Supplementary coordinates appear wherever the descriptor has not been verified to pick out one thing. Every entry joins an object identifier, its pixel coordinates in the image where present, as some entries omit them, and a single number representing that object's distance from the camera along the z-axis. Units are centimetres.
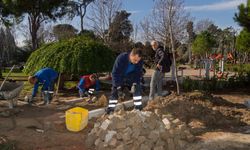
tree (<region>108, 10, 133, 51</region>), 1807
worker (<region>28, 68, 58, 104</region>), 596
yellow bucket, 407
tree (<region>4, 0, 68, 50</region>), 1266
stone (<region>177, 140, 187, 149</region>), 371
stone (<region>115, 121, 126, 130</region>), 366
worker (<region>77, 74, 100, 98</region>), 612
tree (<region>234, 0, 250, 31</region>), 935
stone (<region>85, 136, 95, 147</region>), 366
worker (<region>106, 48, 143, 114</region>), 436
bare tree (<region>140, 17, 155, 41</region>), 1821
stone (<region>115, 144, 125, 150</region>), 347
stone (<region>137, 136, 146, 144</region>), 355
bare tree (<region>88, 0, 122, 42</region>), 1730
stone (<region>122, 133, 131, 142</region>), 356
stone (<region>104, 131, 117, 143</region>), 356
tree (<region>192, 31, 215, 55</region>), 2279
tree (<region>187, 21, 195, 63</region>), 2673
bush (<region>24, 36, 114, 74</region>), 761
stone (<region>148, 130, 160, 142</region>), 359
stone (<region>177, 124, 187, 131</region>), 387
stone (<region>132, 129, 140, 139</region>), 357
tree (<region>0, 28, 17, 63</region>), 2578
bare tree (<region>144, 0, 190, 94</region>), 1234
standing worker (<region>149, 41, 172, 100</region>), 582
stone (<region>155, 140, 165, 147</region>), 356
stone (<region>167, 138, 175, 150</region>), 361
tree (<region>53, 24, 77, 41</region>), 2175
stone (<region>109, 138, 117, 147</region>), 352
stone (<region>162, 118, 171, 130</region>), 382
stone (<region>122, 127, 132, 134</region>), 359
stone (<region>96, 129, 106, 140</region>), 363
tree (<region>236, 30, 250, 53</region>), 1017
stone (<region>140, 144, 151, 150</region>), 351
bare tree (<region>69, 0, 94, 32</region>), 2024
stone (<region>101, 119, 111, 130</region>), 366
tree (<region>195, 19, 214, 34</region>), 3087
